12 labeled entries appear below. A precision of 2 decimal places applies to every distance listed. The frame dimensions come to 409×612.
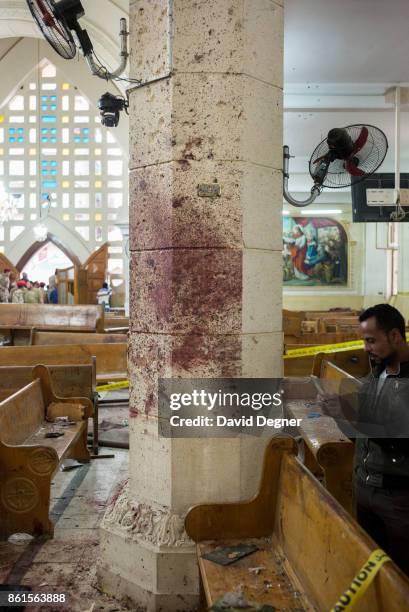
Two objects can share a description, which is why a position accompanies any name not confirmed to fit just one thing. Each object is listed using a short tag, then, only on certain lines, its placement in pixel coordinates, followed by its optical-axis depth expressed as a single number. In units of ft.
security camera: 17.04
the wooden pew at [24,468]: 14.34
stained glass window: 78.64
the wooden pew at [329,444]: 13.70
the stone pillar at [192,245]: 11.18
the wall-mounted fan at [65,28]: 13.35
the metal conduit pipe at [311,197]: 22.09
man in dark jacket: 8.79
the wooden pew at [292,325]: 40.82
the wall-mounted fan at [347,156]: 20.79
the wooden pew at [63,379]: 20.63
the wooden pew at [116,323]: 45.10
